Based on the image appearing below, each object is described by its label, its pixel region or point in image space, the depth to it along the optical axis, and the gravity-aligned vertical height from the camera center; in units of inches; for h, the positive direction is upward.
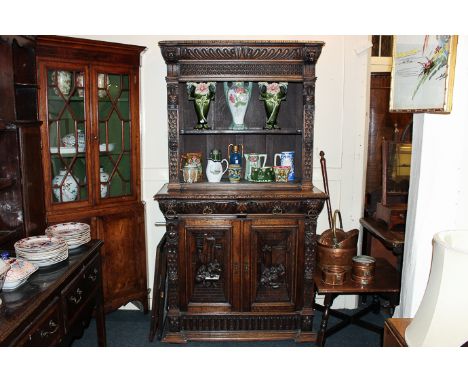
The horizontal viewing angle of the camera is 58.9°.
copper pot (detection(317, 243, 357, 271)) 113.3 -31.4
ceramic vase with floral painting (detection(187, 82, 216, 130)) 118.9 +12.4
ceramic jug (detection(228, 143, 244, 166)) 123.0 -4.1
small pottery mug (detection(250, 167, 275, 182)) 120.5 -9.8
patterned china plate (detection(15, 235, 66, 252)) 77.8 -20.6
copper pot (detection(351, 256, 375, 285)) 112.5 -35.0
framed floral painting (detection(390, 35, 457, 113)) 49.9 +9.2
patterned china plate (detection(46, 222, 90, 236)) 92.1 -20.7
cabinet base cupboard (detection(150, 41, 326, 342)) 110.0 -25.0
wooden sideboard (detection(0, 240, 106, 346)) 60.3 -27.8
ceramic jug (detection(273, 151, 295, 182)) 123.3 -5.5
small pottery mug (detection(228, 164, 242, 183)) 121.3 -9.4
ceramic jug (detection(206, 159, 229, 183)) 122.2 -9.0
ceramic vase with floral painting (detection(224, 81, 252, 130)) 119.9 +12.0
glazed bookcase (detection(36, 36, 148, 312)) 108.9 -2.7
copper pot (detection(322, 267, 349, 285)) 112.7 -36.2
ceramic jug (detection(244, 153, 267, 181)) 123.5 -6.0
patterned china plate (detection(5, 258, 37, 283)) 68.2 -22.5
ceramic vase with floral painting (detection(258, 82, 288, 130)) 119.4 +12.4
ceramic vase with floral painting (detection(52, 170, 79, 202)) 113.3 -13.3
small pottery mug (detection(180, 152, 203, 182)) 121.9 -5.9
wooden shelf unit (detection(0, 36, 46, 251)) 87.0 -2.7
